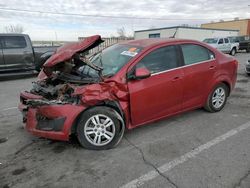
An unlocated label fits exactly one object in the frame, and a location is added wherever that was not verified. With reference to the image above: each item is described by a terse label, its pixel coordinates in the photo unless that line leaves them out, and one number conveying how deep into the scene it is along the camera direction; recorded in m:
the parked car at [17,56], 9.48
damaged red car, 3.33
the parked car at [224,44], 20.48
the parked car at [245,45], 23.81
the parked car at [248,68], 9.01
